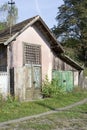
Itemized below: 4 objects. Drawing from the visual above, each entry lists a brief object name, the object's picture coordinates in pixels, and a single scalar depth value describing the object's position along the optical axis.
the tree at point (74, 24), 24.61
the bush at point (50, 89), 11.52
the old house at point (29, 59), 10.30
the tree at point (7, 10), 26.93
